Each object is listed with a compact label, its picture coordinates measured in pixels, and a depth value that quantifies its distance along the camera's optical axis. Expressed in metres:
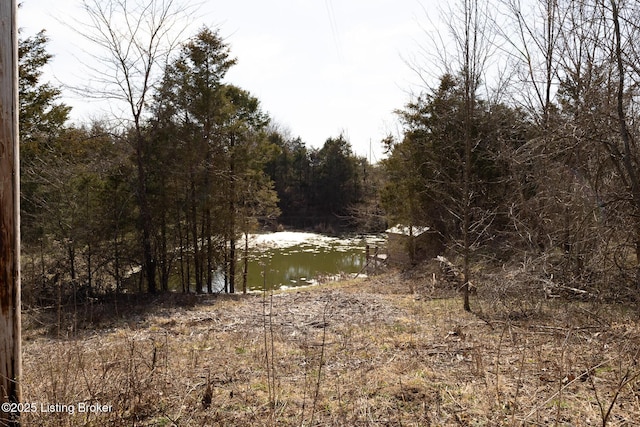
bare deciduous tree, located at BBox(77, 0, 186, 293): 12.62
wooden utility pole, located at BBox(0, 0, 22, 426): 2.37
